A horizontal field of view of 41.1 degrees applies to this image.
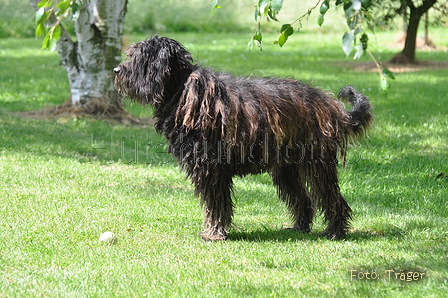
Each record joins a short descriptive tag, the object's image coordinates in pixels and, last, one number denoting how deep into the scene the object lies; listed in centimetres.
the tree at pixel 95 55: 1150
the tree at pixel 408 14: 1633
